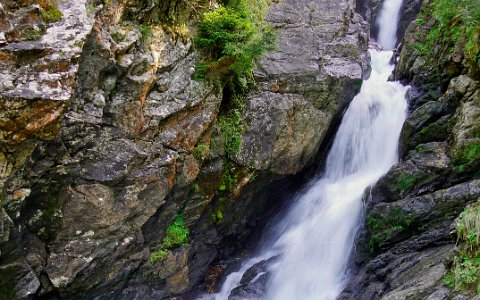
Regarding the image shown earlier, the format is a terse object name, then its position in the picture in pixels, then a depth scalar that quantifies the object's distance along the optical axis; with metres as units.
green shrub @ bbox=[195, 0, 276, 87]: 8.92
